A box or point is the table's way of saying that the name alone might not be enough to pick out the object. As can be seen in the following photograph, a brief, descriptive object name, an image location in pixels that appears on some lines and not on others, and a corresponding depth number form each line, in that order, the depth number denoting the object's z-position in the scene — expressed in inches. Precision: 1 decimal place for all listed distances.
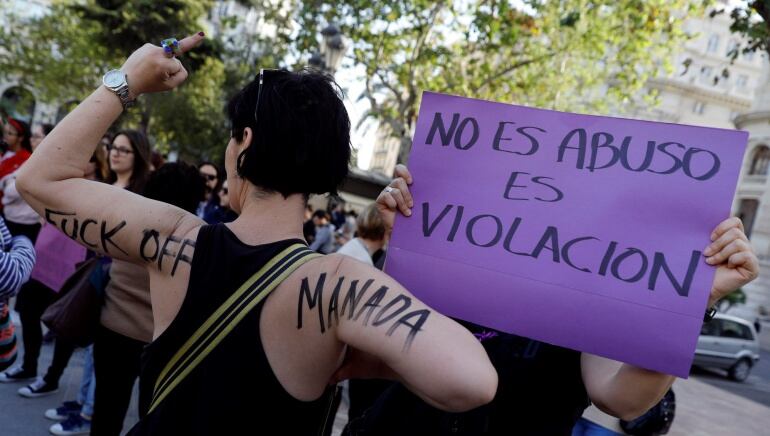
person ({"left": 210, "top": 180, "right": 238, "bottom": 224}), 194.2
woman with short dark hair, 51.9
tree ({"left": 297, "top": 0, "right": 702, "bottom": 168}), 503.8
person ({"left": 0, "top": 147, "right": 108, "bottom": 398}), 181.0
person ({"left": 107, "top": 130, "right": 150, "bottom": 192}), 154.9
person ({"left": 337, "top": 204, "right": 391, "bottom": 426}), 170.6
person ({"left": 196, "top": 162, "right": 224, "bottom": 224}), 229.8
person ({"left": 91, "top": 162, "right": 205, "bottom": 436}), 125.6
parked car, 514.0
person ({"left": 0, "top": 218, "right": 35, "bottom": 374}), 91.3
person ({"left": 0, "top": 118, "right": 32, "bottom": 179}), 220.8
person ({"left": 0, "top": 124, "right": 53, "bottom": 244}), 222.8
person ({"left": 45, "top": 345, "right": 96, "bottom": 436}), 160.4
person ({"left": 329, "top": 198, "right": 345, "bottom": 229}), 775.6
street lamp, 354.9
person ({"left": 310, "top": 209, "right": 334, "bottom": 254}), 402.3
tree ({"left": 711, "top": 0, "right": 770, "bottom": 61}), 207.6
